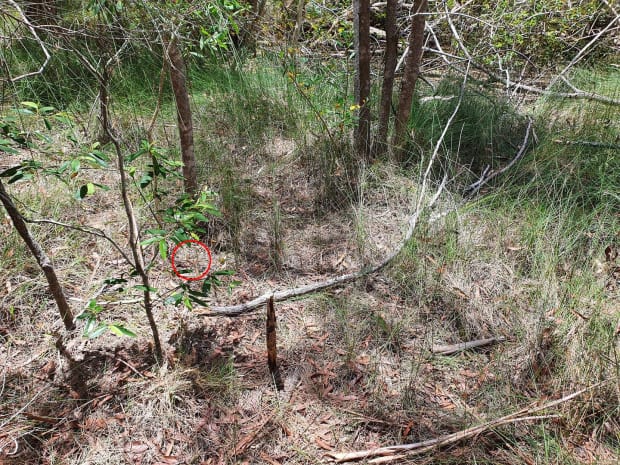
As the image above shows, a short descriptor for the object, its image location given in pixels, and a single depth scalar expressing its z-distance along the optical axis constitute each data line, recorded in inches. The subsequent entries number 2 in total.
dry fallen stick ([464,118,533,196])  116.6
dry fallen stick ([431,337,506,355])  79.6
